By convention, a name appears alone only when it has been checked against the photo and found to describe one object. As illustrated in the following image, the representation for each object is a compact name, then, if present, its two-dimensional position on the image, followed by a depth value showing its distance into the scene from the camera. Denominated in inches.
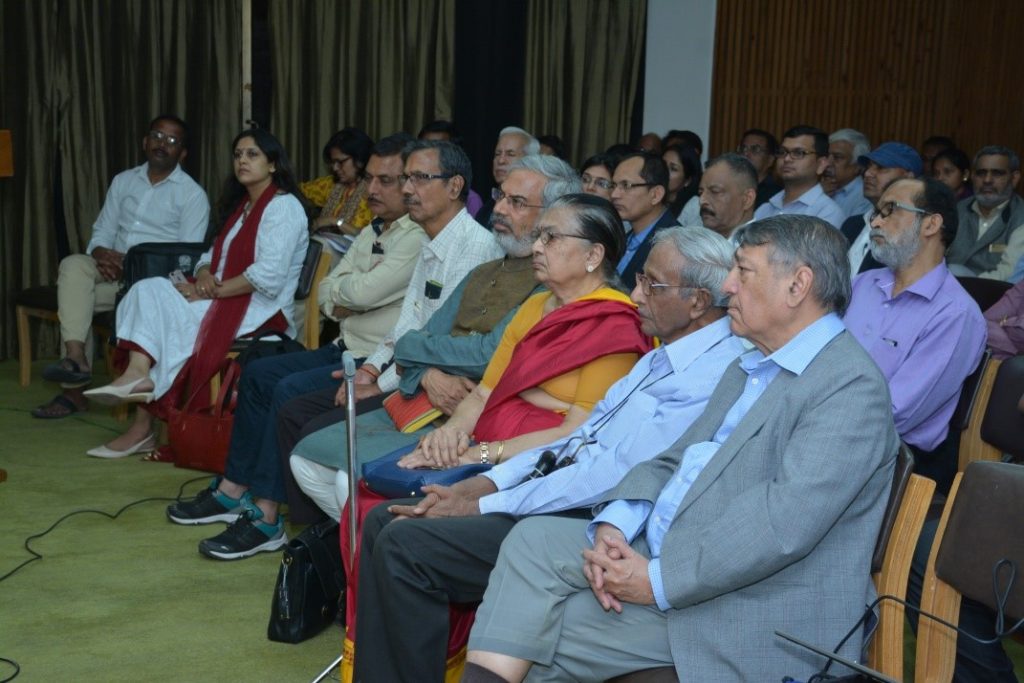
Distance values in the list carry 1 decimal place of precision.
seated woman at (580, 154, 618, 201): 186.5
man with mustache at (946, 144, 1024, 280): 214.1
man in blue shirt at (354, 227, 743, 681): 99.7
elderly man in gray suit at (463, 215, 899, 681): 84.4
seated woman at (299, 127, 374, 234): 240.2
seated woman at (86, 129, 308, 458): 193.5
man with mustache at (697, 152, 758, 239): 185.2
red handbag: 178.2
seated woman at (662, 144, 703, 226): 224.1
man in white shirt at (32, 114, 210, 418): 231.8
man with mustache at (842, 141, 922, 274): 210.2
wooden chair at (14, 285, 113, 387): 237.0
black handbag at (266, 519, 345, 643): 129.6
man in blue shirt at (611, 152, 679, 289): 177.8
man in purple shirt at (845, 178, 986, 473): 122.5
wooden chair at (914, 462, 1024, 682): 79.3
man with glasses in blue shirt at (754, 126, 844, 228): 217.8
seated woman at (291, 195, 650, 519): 118.0
